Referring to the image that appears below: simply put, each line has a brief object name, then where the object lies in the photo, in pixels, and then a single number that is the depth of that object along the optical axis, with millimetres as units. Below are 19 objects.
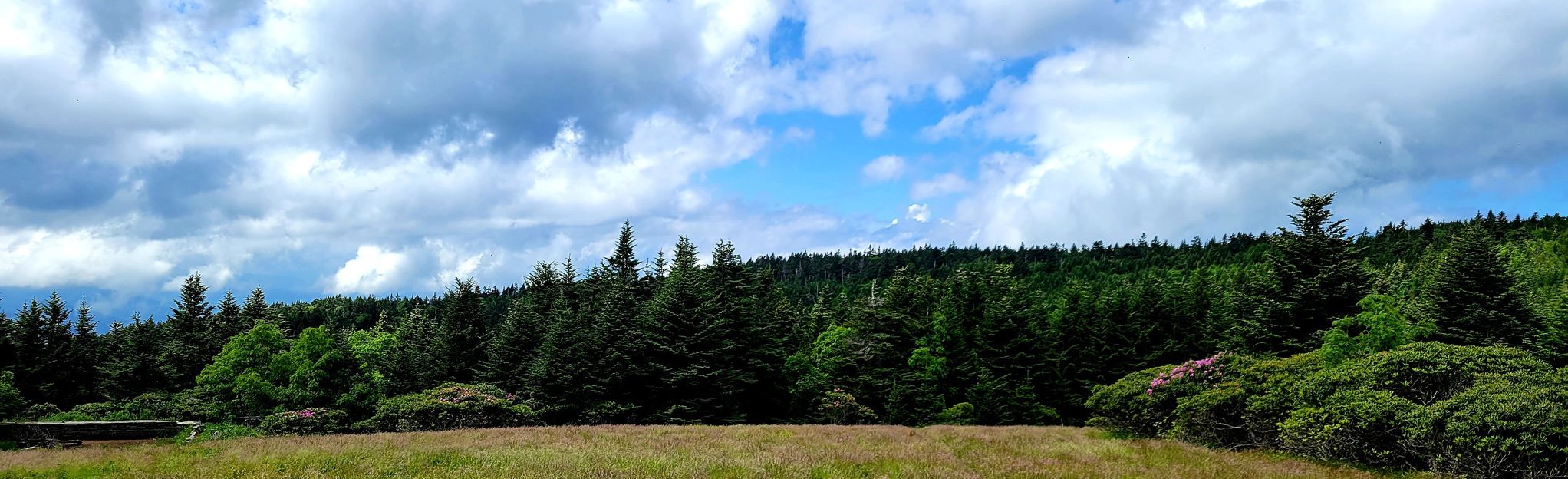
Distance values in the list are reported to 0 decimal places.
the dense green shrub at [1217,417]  18922
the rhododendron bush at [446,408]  30609
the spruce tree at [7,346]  48969
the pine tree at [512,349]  43906
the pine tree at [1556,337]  30672
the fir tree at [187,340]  52438
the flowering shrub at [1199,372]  21406
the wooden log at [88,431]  25656
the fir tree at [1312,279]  34625
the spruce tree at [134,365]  53219
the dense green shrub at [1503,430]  11773
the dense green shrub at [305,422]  32344
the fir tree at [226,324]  53469
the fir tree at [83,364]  54000
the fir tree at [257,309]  60281
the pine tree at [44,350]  50625
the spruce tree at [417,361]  48125
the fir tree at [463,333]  48062
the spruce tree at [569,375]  39094
